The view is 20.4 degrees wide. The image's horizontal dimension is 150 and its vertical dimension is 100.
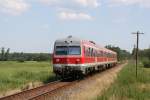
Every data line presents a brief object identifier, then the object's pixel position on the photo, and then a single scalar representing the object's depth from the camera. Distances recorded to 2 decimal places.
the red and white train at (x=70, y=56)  30.67
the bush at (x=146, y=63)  89.83
